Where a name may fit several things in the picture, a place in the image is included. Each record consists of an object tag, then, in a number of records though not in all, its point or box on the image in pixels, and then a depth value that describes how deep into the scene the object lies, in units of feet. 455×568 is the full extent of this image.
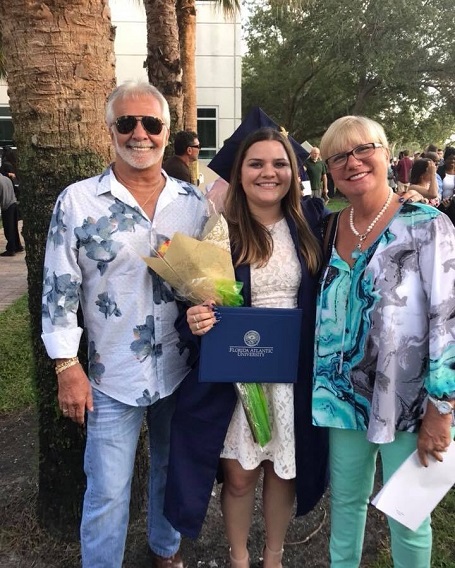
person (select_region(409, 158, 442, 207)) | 22.41
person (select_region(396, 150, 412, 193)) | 58.23
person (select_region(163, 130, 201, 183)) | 19.74
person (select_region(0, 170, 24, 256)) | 33.60
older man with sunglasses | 6.73
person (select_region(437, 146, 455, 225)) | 22.91
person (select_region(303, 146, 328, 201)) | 49.77
